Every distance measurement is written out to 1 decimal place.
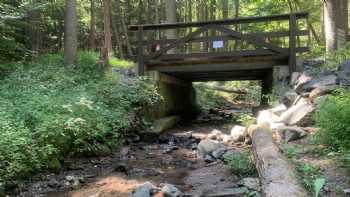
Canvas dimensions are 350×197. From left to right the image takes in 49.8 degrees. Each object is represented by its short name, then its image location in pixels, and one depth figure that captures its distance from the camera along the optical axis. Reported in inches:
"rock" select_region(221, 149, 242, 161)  289.6
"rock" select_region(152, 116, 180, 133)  472.4
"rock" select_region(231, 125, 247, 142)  354.0
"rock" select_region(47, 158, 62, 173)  277.5
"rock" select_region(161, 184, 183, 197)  221.9
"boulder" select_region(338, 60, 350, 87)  323.6
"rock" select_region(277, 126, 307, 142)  278.7
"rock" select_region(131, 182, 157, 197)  219.0
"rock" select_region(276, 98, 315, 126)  308.3
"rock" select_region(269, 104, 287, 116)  363.6
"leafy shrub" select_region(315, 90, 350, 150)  222.7
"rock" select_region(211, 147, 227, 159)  317.7
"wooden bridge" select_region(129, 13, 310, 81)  467.8
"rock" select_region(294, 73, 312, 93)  370.6
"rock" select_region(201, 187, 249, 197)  210.1
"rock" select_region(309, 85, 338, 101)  322.0
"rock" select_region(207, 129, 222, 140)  403.9
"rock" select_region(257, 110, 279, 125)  338.8
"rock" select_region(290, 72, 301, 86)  432.5
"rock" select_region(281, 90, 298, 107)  374.9
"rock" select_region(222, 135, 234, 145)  363.4
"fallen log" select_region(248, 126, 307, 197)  164.2
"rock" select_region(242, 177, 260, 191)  208.3
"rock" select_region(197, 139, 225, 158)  336.8
